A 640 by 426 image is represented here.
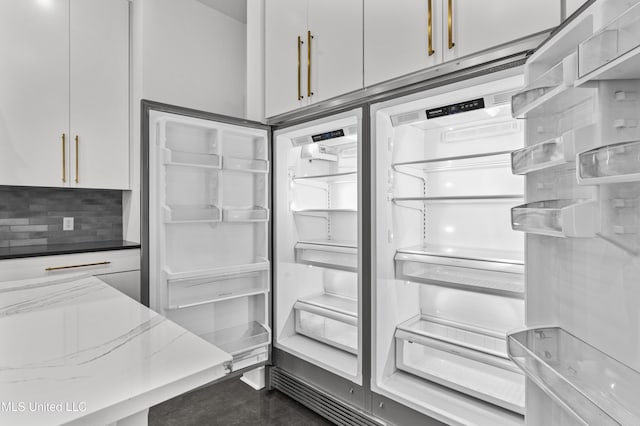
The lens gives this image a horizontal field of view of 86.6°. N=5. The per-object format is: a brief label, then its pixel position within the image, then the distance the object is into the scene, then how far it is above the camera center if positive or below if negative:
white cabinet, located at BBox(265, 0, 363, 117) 1.76 +0.95
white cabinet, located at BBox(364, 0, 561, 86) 1.20 +0.74
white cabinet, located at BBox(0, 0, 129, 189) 2.14 +0.85
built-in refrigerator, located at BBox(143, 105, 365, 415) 1.83 -0.15
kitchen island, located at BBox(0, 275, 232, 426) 0.53 -0.29
